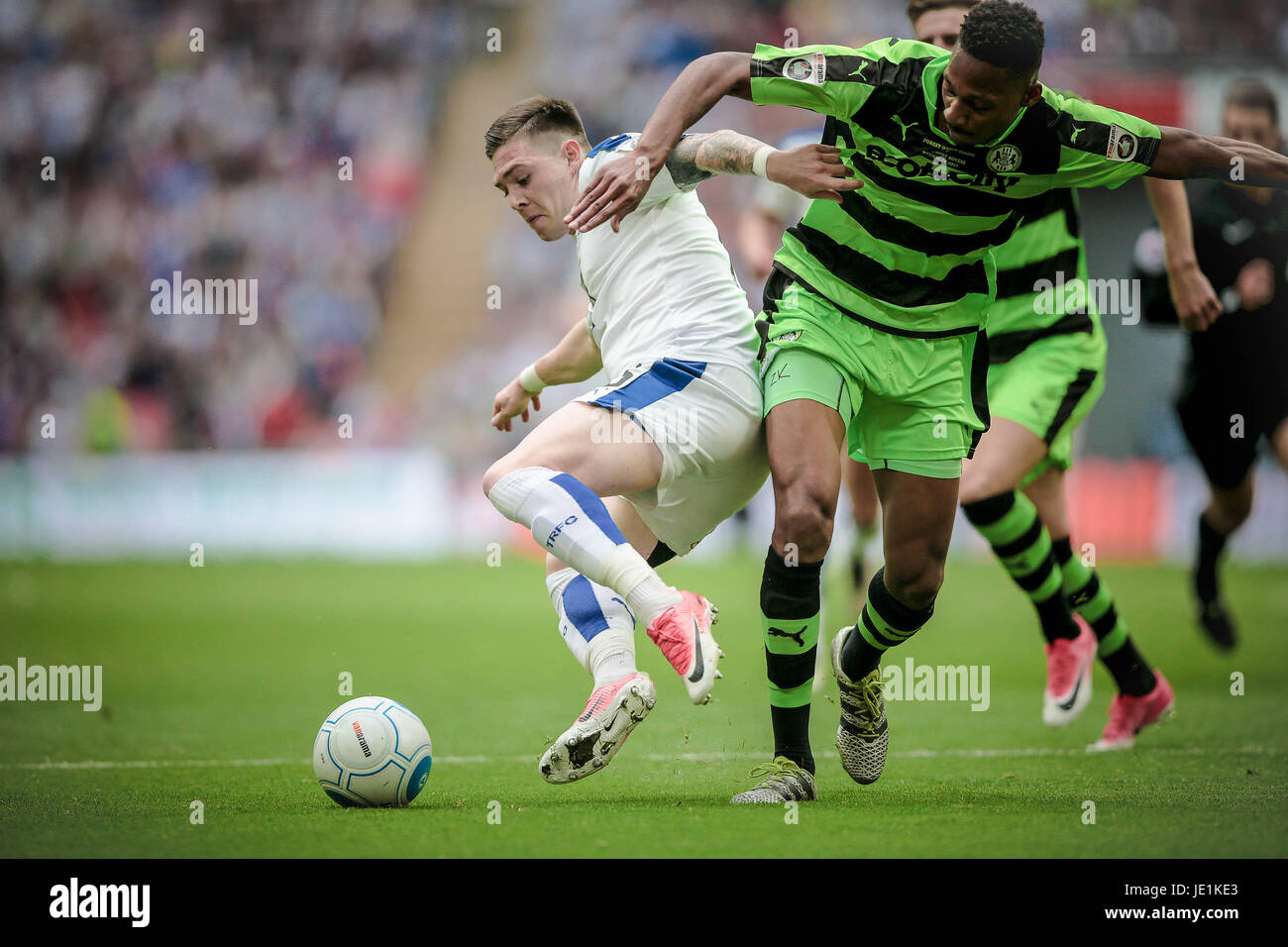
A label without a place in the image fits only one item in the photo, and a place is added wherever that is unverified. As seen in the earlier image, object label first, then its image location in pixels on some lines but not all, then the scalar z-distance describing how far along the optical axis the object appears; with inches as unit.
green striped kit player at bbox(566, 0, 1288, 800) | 326.0
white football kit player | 345.1
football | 340.8
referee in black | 563.8
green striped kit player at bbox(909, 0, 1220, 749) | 458.0
